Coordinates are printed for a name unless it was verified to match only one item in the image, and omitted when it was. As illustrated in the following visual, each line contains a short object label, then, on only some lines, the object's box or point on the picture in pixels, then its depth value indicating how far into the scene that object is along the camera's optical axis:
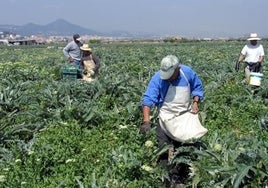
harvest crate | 11.23
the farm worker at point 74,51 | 12.01
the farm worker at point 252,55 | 11.95
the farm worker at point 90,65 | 10.94
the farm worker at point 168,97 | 5.62
